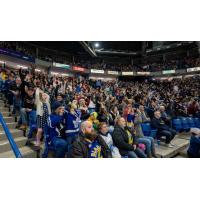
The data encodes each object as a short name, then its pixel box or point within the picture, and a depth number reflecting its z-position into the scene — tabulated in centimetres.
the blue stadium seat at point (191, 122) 574
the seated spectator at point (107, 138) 288
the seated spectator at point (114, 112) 482
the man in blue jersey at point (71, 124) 315
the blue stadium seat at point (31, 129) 345
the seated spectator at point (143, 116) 467
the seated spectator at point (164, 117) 520
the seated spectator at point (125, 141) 300
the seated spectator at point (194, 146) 338
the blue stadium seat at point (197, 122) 580
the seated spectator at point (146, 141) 350
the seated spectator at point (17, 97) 417
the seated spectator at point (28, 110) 362
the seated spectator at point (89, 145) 241
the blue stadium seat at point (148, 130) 433
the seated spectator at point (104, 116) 443
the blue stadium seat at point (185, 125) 564
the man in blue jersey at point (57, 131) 285
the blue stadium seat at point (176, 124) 549
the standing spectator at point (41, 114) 319
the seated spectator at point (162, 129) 436
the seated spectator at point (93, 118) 369
